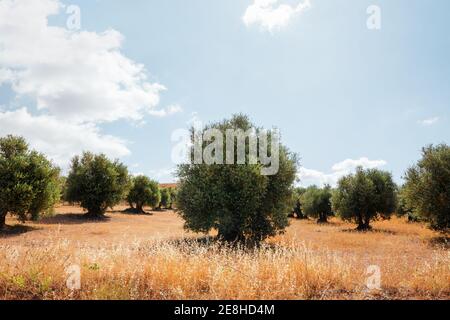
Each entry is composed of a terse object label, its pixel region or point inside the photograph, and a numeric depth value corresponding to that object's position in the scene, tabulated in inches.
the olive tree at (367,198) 1430.9
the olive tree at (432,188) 948.6
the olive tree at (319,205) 2101.4
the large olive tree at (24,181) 1008.2
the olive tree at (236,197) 800.9
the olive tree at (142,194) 2464.9
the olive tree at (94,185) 1706.4
